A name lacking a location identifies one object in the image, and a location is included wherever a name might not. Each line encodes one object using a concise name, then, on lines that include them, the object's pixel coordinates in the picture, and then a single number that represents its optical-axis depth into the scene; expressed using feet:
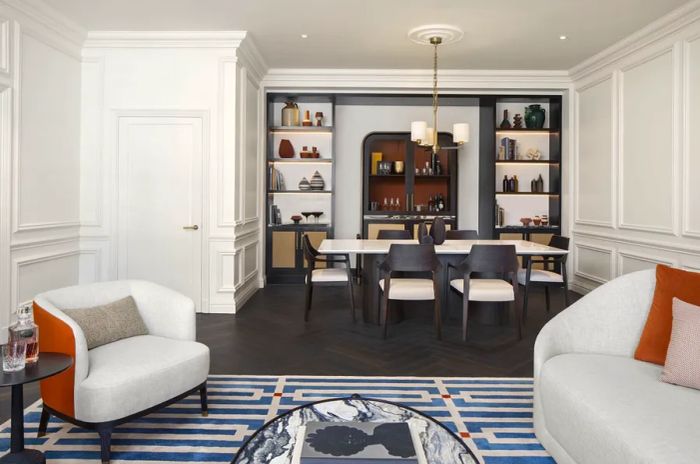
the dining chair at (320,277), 15.75
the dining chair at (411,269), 13.35
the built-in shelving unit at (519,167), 23.12
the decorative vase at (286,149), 23.53
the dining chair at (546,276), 15.39
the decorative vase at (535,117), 23.06
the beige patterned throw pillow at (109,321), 8.33
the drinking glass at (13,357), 6.47
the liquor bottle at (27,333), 6.54
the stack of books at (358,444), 4.59
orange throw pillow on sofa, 7.16
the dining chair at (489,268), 13.42
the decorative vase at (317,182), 23.89
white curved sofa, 5.16
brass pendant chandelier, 16.17
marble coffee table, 4.91
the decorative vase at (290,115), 23.22
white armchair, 6.95
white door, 17.35
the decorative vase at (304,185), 23.71
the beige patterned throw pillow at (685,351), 6.27
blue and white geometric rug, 7.34
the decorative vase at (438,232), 15.51
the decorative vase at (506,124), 23.45
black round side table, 6.42
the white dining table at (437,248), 14.26
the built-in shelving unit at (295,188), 23.32
